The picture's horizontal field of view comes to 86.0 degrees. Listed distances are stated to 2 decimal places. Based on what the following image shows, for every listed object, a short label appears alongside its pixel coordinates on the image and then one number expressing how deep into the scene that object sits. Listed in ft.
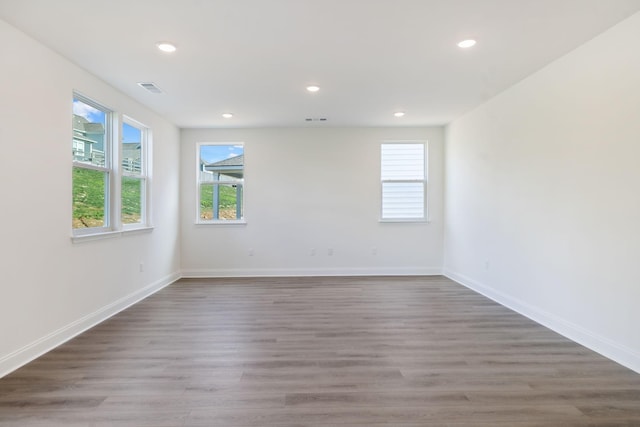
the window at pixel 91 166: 11.13
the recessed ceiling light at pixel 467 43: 9.23
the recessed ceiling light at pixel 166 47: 9.24
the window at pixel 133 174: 14.01
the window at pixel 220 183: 19.67
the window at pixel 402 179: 19.71
